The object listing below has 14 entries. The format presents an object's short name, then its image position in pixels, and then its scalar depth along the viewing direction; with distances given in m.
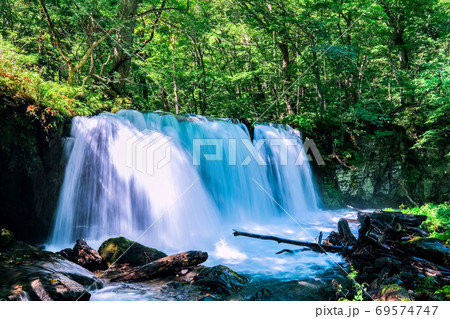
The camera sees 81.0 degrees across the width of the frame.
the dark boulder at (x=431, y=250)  4.18
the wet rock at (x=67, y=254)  4.36
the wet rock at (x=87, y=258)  4.30
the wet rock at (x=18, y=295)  2.73
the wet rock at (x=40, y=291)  2.83
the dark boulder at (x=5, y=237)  4.21
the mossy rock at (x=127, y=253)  4.45
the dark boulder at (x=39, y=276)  2.88
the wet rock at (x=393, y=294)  2.82
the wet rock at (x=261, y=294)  3.56
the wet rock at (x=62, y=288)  2.96
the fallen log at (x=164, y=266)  4.03
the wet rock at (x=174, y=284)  3.74
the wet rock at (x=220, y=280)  3.67
